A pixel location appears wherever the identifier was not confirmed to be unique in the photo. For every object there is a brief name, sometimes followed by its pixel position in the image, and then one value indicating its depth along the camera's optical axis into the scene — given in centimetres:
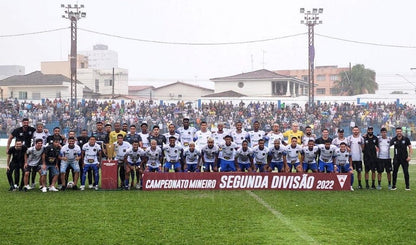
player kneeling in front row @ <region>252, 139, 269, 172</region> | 1531
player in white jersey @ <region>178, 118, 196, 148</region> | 1620
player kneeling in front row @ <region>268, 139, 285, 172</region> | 1533
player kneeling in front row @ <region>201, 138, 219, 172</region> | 1527
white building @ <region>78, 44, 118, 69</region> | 12838
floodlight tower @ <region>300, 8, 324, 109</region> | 3525
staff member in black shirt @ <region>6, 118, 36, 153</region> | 1491
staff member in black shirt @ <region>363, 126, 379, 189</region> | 1500
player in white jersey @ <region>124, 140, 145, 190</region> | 1470
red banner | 1425
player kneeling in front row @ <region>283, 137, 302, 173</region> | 1540
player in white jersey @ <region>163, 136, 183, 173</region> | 1508
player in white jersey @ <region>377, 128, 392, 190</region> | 1498
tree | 6806
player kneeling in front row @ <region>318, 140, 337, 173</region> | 1513
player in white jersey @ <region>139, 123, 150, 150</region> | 1573
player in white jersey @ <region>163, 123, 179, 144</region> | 1521
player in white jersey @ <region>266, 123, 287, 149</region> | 1603
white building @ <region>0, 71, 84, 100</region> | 5894
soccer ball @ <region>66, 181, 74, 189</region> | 1474
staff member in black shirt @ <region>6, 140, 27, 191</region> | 1429
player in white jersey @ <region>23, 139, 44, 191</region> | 1427
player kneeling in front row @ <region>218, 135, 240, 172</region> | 1547
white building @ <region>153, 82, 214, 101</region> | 6950
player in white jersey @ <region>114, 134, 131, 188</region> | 1480
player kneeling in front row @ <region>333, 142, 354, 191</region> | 1499
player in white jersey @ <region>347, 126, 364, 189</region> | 1517
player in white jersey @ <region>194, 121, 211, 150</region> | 1612
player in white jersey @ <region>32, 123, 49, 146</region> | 1520
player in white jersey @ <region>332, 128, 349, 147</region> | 1536
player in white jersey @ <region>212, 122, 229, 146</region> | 1607
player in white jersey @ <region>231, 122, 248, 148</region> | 1621
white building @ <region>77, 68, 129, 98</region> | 7075
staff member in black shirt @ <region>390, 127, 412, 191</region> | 1483
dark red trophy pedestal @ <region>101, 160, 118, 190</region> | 1440
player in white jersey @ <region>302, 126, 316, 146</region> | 1593
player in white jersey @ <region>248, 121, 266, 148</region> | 1645
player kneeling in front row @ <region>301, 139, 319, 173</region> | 1515
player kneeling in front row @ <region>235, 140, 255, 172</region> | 1526
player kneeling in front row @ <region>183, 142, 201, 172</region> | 1522
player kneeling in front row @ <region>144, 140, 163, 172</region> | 1479
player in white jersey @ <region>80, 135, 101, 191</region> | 1459
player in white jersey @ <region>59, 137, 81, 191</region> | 1443
